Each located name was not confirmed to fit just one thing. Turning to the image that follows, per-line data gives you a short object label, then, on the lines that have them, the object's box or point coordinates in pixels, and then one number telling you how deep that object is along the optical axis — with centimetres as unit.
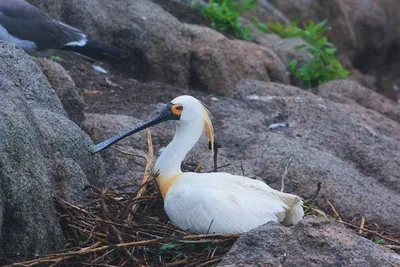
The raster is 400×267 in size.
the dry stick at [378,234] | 1330
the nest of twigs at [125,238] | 1120
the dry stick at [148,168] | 1347
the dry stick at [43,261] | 1036
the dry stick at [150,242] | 1113
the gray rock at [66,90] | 1599
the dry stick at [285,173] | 1507
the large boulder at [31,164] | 1063
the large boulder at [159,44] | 2237
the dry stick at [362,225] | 1356
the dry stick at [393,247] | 1289
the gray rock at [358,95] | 2514
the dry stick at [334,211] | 1459
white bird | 1203
